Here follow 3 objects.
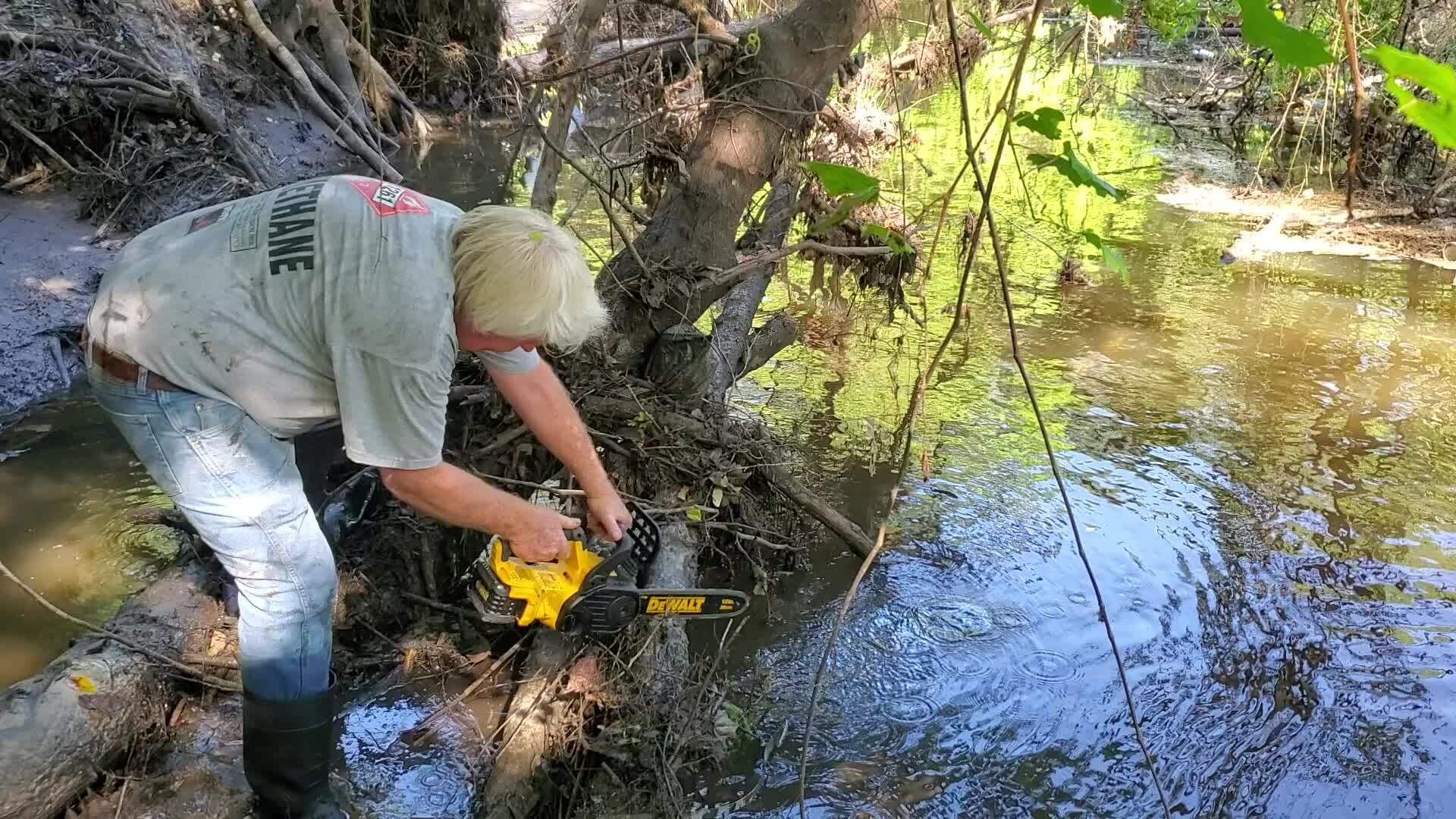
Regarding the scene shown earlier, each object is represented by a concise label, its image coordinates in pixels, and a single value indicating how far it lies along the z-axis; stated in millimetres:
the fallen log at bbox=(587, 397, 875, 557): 3654
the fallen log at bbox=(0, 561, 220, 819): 2305
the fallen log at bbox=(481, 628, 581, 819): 2646
